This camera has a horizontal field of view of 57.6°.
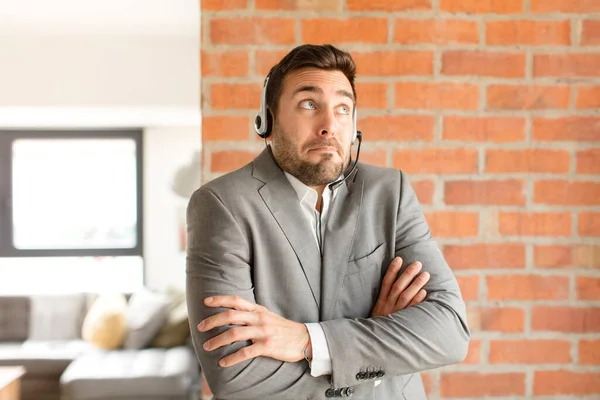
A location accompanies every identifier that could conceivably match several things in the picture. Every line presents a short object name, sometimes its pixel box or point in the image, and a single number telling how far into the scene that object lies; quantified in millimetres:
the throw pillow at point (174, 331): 4738
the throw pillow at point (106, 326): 4668
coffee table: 3687
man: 1159
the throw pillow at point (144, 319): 4680
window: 5926
